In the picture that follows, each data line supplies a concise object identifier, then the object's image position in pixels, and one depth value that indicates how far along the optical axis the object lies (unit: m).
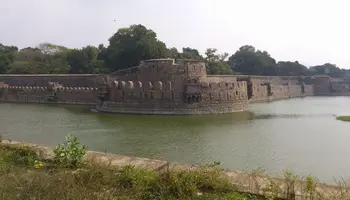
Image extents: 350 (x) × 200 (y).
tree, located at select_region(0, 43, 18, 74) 47.03
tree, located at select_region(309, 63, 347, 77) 89.50
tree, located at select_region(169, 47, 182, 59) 45.58
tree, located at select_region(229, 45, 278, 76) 67.69
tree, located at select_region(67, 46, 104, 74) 45.28
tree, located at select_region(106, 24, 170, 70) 40.00
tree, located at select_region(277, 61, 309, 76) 72.88
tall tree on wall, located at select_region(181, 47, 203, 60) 48.19
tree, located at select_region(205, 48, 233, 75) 46.78
